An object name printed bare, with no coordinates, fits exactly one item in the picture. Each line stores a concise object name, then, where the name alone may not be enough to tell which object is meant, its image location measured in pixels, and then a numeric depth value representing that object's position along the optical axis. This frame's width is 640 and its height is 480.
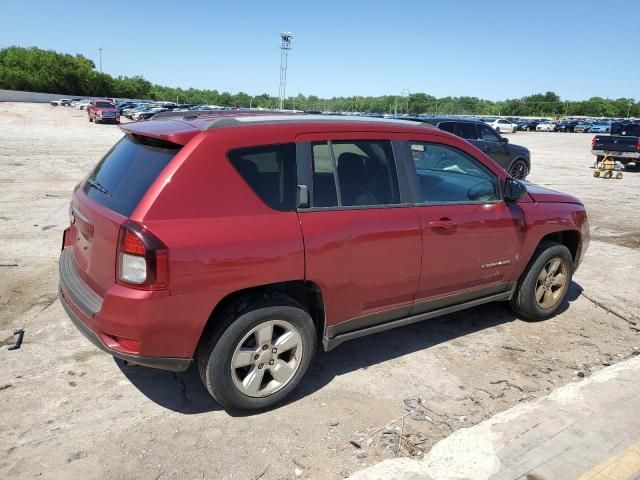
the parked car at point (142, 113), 45.19
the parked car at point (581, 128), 61.37
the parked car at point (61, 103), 70.88
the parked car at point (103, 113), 40.47
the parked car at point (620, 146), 18.91
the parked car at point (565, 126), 61.28
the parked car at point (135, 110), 50.04
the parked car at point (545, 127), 63.34
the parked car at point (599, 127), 59.31
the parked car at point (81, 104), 65.16
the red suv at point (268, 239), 2.84
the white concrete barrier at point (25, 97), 73.11
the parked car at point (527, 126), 63.41
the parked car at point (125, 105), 61.65
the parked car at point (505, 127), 52.44
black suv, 14.04
